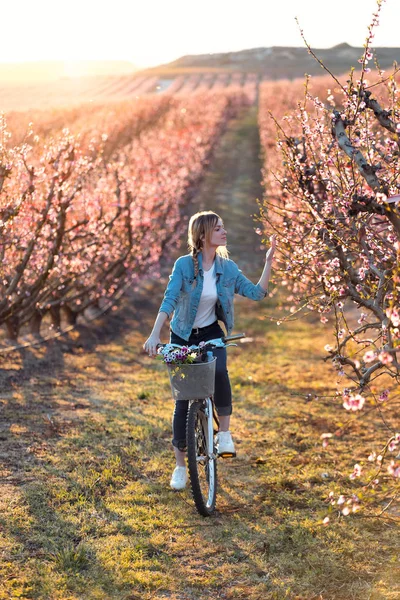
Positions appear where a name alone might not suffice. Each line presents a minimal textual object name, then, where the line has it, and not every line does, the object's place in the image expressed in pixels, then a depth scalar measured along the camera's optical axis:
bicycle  10.99
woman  11.84
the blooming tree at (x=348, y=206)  10.06
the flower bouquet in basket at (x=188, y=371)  10.78
